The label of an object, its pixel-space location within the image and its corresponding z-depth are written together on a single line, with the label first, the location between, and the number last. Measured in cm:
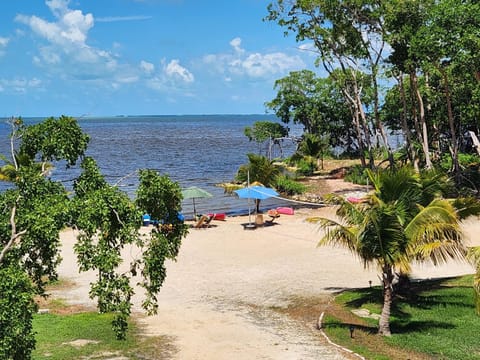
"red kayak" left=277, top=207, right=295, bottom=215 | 3108
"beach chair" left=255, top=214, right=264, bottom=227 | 2812
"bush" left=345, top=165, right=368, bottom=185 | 4194
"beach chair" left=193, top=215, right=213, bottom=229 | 2773
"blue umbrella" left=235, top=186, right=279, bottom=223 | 2831
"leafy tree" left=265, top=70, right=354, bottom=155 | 5394
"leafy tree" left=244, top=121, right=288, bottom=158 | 5641
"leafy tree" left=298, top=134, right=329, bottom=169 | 4953
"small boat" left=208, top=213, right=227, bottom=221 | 2980
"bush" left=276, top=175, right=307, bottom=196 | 3903
